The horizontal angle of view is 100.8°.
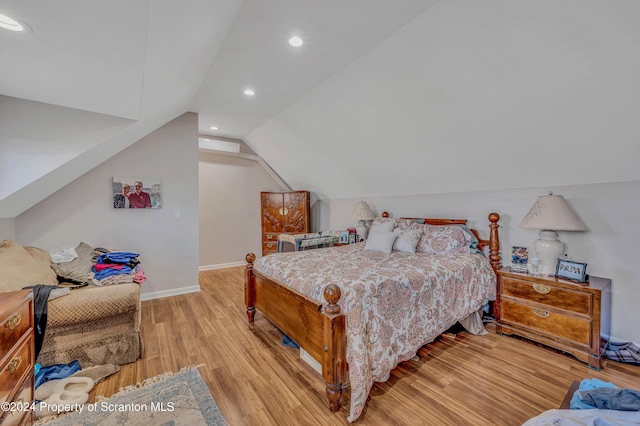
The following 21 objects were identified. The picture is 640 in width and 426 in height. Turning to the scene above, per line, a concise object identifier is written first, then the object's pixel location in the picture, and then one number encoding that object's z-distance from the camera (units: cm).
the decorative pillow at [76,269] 246
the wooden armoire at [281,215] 540
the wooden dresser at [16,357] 111
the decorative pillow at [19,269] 179
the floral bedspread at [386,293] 168
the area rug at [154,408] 156
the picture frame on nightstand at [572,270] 221
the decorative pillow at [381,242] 312
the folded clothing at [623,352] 207
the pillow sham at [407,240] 306
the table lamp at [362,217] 421
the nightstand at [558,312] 206
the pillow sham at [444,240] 290
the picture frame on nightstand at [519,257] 273
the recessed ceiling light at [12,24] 125
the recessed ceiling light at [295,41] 219
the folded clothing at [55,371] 186
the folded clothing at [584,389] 101
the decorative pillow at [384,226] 343
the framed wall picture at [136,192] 348
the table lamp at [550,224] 226
